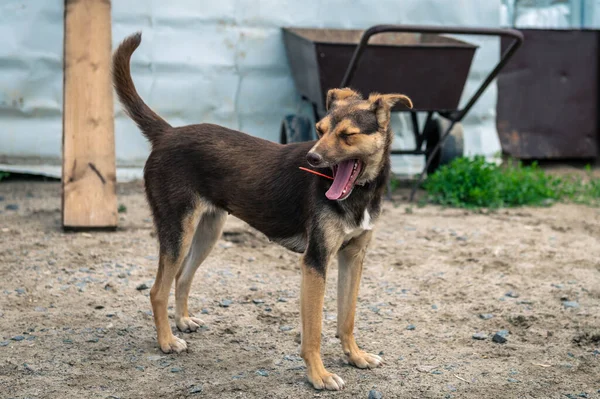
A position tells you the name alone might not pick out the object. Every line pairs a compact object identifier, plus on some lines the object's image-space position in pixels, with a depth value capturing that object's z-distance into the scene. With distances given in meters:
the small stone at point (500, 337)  4.37
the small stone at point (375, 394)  3.60
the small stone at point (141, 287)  5.06
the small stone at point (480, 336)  4.42
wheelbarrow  7.24
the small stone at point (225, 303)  4.89
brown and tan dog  3.63
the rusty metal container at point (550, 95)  9.86
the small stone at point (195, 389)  3.63
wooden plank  6.11
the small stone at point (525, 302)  5.00
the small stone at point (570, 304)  4.90
